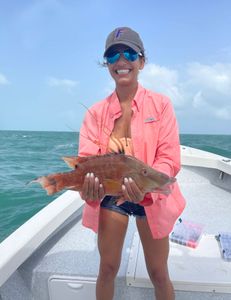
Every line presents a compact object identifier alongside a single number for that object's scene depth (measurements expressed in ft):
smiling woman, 6.28
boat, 7.36
